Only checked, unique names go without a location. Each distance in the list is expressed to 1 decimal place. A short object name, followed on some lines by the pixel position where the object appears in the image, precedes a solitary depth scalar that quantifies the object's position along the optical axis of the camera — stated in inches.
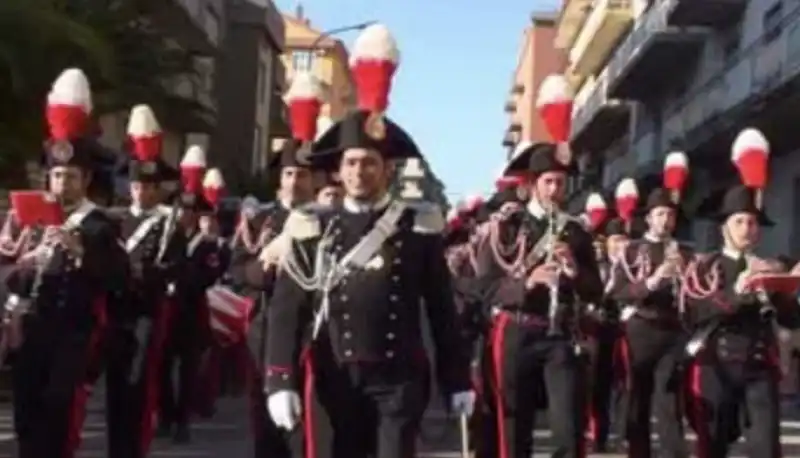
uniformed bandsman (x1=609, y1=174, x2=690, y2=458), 499.8
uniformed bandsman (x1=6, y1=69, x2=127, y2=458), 371.9
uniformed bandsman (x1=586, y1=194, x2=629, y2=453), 571.8
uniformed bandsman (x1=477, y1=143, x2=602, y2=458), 415.5
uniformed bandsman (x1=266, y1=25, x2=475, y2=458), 309.1
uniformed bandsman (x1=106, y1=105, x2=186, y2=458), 438.0
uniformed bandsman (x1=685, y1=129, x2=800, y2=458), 422.6
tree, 745.0
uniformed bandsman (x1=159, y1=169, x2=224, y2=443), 581.0
